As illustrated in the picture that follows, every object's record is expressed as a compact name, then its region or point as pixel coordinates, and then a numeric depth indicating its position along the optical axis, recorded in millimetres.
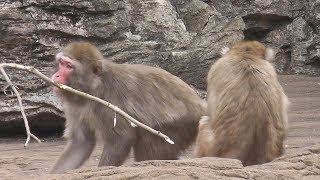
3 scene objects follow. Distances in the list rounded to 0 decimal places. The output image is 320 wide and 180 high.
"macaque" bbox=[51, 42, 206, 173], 12406
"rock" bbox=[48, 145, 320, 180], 9070
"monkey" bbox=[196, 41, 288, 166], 11703
